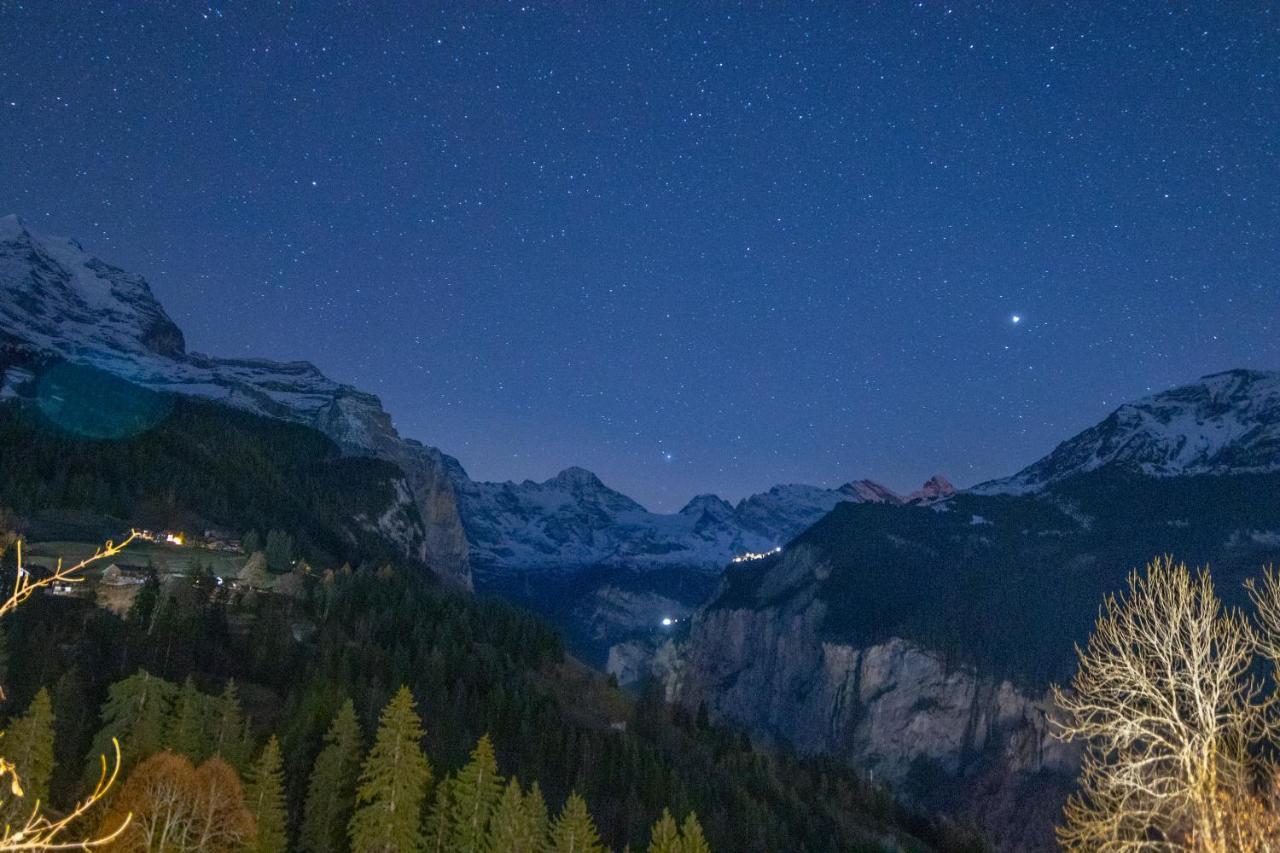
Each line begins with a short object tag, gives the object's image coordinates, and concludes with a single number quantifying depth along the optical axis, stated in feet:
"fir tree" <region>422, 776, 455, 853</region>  196.95
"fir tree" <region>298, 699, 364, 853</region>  202.69
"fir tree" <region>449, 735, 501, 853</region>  188.65
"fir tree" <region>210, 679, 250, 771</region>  211.41
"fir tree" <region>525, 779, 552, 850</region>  188.85
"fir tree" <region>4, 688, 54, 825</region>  171.73
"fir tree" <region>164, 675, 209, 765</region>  207.21
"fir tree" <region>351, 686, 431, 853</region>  182.19
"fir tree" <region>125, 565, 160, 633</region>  330.34
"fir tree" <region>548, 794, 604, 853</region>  181.47
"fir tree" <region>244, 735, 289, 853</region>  182.70
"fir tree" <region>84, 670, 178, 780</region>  198.18
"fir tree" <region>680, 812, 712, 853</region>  186.50
